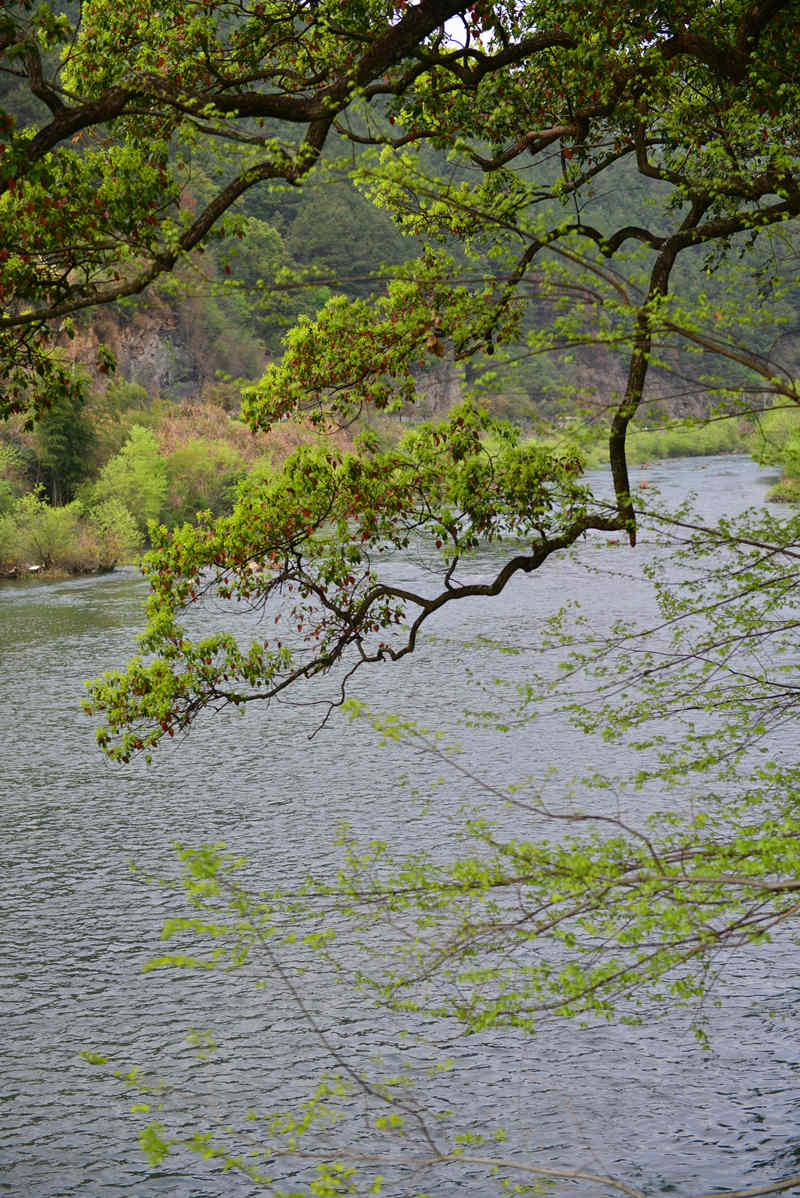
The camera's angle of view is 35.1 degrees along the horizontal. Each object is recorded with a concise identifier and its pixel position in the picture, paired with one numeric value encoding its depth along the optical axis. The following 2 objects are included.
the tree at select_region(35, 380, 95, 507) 52.28
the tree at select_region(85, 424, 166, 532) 51.97
